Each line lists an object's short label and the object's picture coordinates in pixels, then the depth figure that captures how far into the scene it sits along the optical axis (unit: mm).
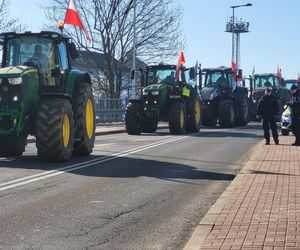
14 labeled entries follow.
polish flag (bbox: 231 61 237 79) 31884
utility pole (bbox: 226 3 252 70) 70056
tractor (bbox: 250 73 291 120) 35969
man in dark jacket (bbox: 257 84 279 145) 18769
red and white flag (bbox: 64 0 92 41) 18000
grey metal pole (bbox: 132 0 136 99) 35494
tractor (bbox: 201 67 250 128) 30750
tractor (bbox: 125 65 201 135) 25234
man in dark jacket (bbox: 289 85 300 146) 17953
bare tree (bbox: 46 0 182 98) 39906
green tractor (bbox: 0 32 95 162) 13039
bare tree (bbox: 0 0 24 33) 36516
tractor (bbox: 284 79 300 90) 46531
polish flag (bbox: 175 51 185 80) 26280
